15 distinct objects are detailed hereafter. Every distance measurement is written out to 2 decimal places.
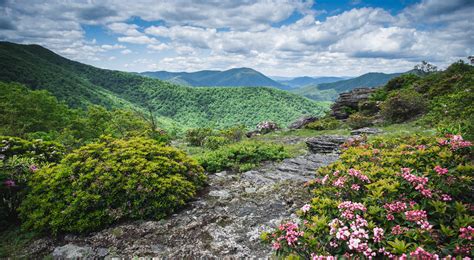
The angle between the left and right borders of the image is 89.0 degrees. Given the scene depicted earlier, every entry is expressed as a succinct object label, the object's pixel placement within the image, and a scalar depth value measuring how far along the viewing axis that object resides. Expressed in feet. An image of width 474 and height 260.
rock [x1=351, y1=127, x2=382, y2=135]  39.52
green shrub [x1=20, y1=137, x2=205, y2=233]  14.33
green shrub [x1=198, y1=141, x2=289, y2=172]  25.12
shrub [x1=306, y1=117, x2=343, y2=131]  59.72
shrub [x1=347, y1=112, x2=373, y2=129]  53.33
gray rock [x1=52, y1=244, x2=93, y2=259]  12.41
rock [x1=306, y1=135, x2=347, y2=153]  29.63
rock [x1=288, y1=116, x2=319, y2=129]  70.49
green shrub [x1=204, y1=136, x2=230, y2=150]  38.78
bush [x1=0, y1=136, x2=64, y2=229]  15.29
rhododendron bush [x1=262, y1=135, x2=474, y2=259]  7.38
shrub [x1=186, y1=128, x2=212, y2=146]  46.62
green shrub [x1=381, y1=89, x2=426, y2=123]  50.21
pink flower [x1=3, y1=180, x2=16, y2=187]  15.03
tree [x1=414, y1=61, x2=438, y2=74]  156.16
